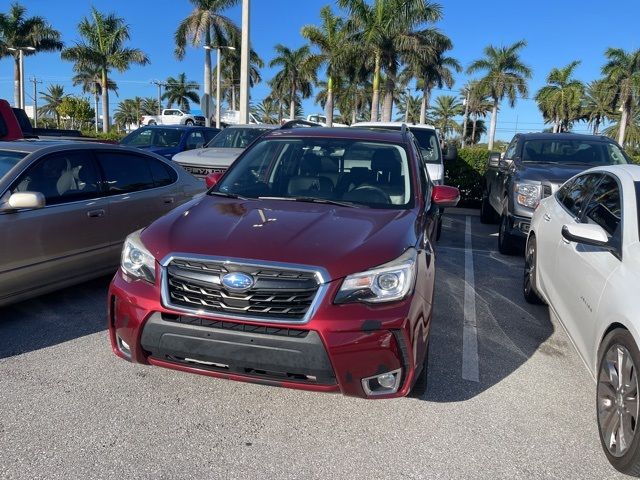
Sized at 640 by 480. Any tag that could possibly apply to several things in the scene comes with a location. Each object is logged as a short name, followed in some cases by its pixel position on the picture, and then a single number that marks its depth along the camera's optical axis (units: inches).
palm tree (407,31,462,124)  1222.3
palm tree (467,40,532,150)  1952.5
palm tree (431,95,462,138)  3284.9
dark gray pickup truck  280.7
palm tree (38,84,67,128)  3313.5
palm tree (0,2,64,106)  1444.4
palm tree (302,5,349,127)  1385.3
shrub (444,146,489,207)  527.8
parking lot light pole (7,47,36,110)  1278.3
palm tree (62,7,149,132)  1460.4
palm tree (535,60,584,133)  2153.1
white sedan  105.9
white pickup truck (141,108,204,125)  1418.6
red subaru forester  106.7
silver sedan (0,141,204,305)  168.9
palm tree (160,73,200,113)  2920.8
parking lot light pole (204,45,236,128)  1123.3
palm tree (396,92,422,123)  3316.4
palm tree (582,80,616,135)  1990.7
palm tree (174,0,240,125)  1256.2
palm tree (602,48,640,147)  1830.7
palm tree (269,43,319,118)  1989.5
